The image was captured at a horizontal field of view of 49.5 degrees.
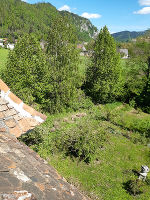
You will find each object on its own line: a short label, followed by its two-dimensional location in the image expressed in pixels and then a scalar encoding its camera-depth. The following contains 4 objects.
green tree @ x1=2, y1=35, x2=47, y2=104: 13.63
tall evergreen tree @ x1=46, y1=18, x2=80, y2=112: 16.97
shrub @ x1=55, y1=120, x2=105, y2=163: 11.35
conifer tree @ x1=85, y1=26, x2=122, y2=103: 21.36
